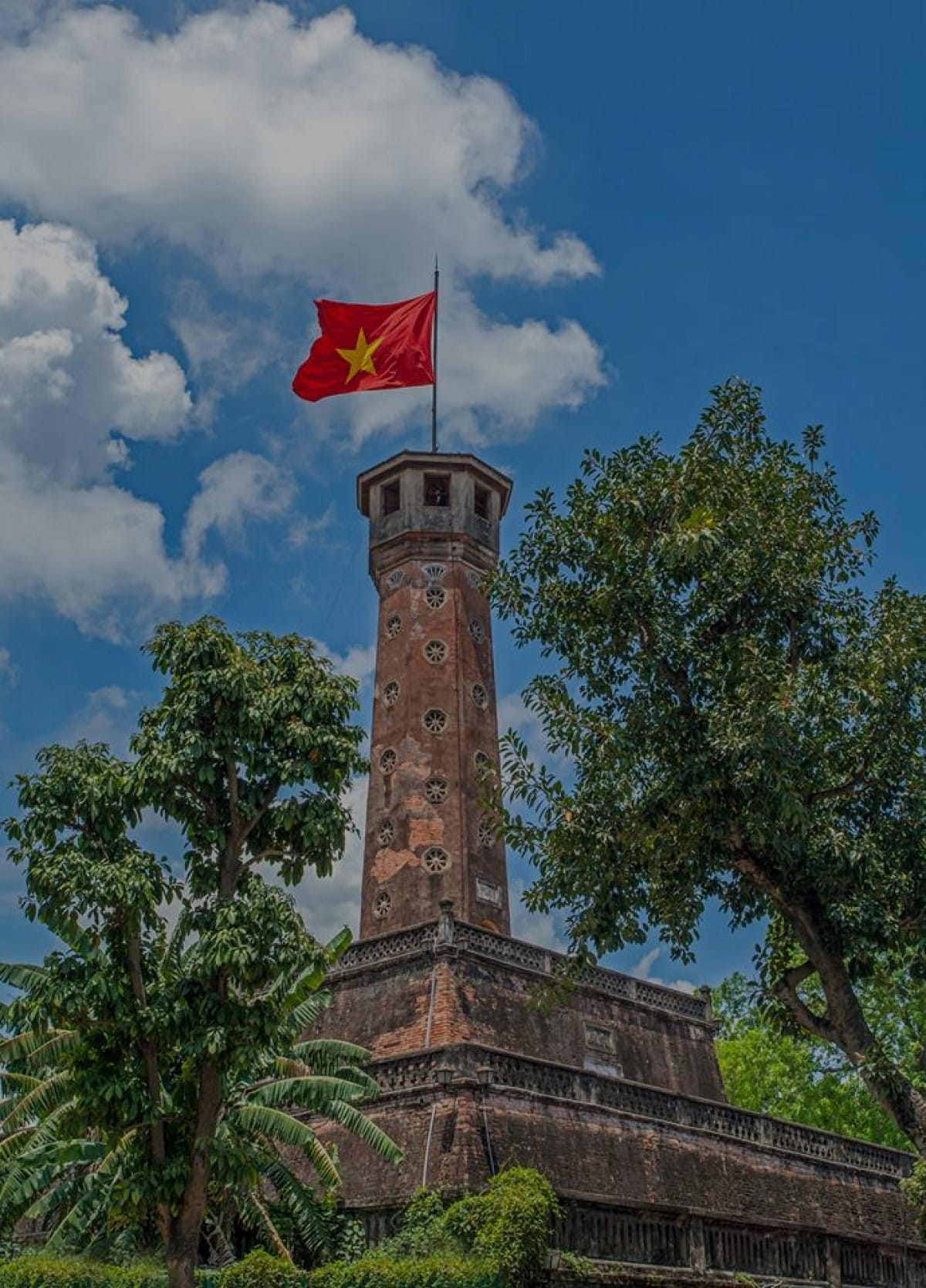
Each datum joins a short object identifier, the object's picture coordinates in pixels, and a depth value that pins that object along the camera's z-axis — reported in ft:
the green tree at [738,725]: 45.29
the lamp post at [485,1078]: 61.26
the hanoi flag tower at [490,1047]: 60.29
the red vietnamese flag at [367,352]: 89.56
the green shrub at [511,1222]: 51.47
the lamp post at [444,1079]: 61.21
